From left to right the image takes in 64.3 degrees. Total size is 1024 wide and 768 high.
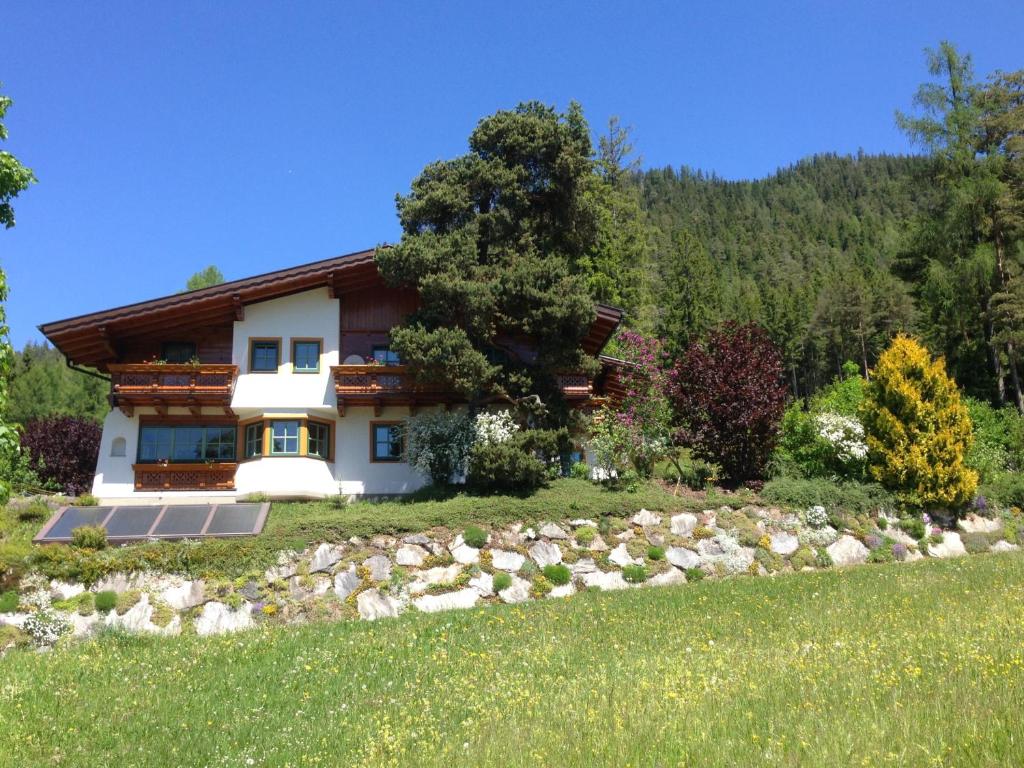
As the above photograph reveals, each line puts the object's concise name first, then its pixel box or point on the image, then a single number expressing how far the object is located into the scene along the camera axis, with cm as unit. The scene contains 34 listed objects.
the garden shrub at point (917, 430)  2358
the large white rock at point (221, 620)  1729
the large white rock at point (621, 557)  2041
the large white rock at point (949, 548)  2261
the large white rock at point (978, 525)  2381
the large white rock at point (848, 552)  2162
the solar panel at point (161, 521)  2028
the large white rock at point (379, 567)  1925
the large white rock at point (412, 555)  1981
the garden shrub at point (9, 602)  1706
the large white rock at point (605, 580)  1967
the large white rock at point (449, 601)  1862
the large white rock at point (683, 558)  2059
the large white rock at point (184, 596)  1784
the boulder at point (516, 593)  1909
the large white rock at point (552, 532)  2097
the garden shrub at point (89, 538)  1930
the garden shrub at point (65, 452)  3309
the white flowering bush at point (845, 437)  2527
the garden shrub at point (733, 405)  2412
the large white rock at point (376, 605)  1828
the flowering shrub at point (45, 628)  1644
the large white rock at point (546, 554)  2023
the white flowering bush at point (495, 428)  2473
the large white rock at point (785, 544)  2152
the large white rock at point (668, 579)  1991
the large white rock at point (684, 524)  2167
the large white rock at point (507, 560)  2000
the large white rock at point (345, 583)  1869
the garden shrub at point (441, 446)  2611
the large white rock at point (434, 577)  1925
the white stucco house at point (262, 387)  2702
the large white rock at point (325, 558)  1925
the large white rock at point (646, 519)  2180
